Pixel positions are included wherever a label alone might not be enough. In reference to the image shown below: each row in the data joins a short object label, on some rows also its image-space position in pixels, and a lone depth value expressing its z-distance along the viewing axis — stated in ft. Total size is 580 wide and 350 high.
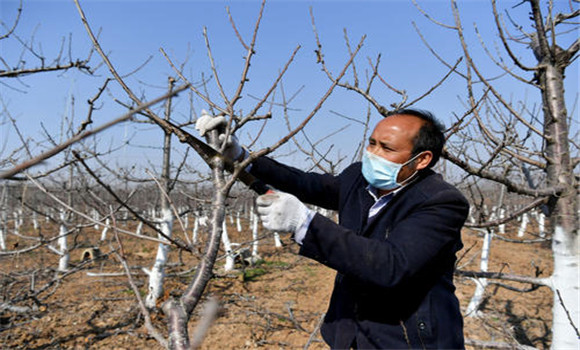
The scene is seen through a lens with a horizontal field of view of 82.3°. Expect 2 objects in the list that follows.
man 4.00
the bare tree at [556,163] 6.75
